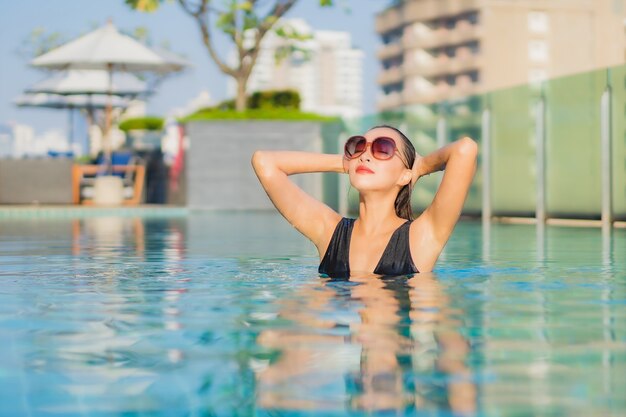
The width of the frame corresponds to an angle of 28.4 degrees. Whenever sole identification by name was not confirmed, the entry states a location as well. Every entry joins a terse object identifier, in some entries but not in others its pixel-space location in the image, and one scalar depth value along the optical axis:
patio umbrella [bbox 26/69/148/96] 25.67
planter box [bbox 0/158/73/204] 25.30
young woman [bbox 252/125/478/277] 5.21
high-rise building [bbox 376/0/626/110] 99.94
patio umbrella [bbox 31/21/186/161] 22.64
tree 23.53
